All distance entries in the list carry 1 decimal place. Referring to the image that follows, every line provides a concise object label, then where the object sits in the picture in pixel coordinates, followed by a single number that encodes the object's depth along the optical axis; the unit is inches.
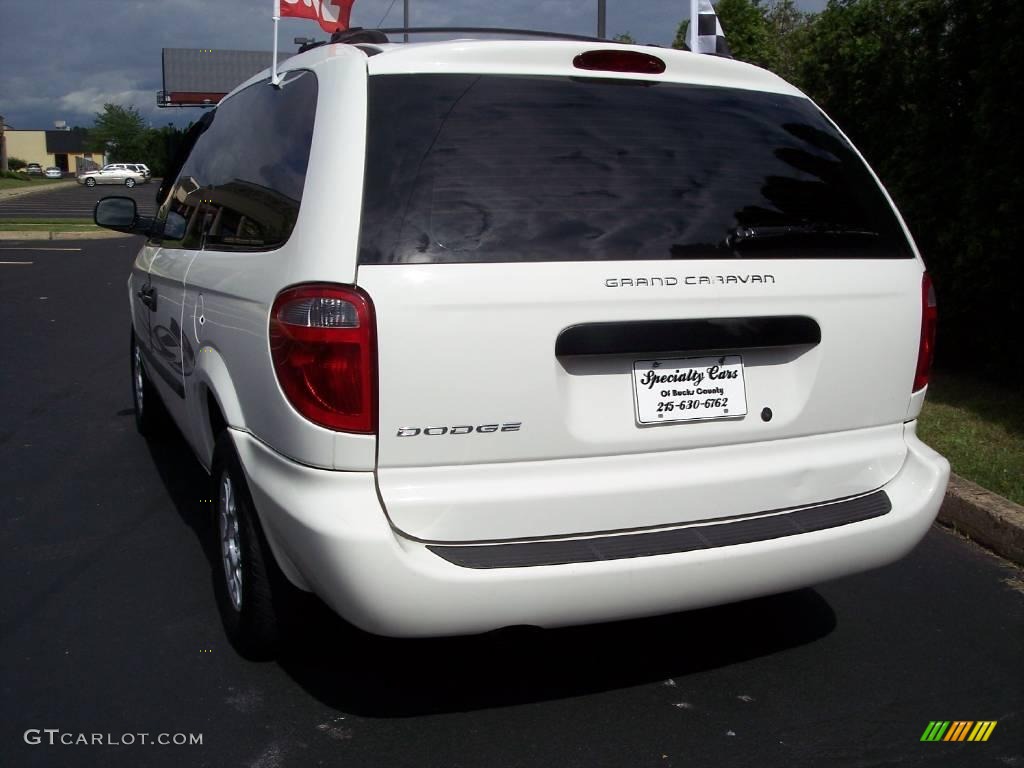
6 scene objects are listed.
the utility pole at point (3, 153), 3559.3
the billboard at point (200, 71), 3388.3
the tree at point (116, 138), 3939.5
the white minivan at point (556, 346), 104.1
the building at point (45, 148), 4658.0
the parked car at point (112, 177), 2588.6
